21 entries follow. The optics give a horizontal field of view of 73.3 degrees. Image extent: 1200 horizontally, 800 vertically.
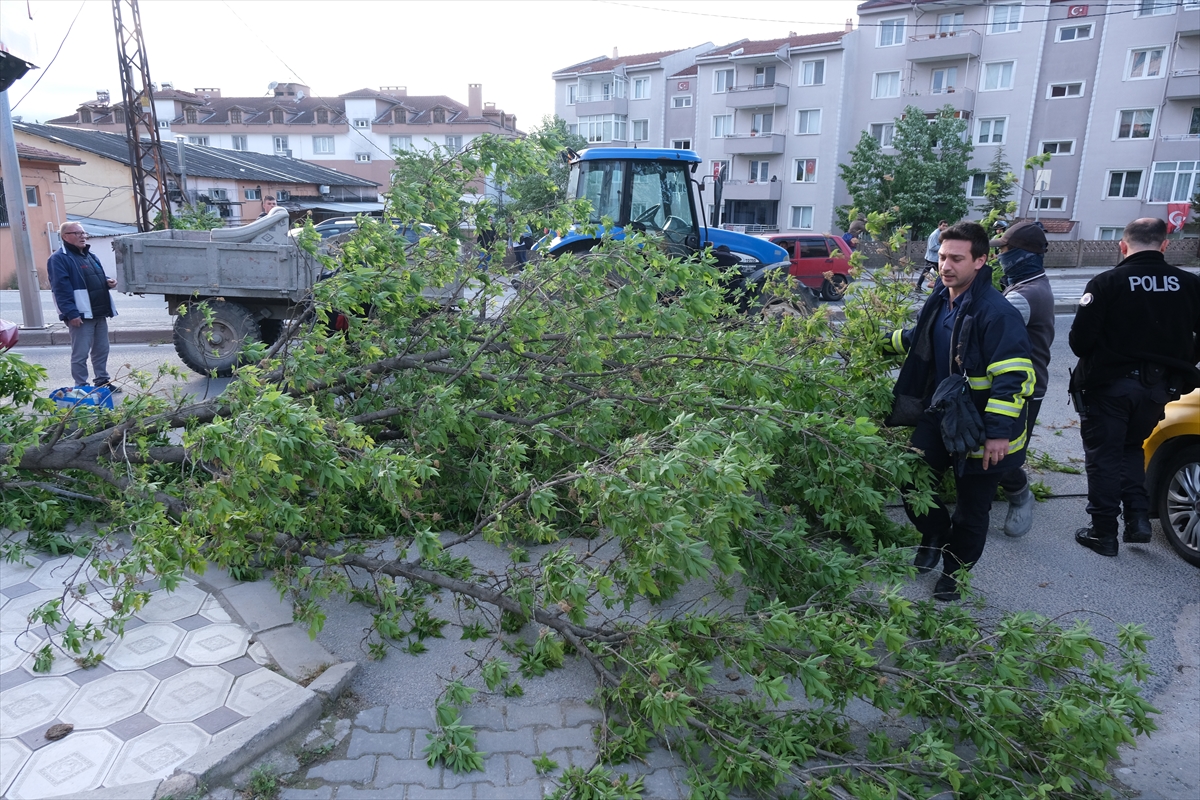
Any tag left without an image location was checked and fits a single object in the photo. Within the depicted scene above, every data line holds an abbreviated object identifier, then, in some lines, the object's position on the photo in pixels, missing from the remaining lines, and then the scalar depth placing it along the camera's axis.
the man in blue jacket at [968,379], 3.85
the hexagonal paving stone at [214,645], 3.58
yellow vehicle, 4.72
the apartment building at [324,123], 66.44
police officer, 4.60
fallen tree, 2.86
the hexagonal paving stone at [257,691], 3.22
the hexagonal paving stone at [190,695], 3.19
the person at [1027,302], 4.90
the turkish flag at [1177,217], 21.86
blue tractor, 10.64
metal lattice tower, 19.30
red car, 20.66
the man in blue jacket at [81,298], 8.03
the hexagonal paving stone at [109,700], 3.16
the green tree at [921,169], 35.09
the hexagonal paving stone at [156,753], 2.85
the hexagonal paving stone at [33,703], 3.12
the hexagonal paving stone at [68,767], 2.79
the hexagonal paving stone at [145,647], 3.55
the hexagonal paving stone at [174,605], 3.93
